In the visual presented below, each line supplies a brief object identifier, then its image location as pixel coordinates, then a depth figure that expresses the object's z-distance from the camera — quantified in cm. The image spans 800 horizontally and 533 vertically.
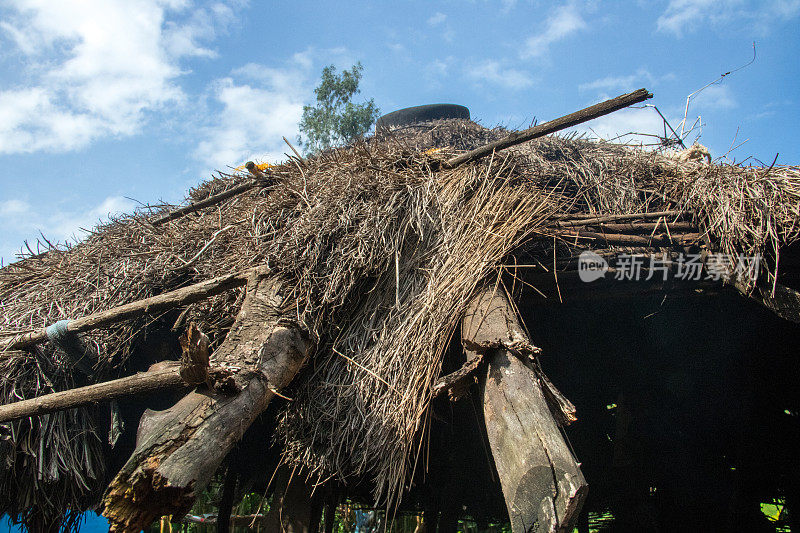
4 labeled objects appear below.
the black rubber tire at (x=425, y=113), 652
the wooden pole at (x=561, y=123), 258
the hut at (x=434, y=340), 199
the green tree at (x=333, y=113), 1136
